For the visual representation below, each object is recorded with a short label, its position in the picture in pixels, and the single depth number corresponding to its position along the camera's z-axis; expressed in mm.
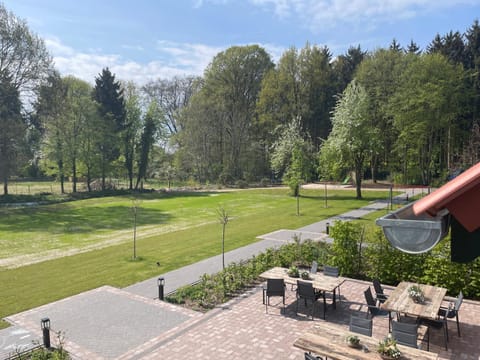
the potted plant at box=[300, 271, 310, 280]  10117
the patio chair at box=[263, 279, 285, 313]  9625
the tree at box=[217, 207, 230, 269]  14606
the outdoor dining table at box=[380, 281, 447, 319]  7566
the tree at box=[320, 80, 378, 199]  30781
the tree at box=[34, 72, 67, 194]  40719
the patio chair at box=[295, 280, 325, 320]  9178
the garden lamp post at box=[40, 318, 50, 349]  7962
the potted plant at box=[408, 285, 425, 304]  8156
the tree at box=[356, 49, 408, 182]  44938
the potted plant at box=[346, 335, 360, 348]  6102
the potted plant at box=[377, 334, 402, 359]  5637
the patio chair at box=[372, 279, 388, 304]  9348
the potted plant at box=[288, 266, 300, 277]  10414
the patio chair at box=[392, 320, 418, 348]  6641
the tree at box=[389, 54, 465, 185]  38812
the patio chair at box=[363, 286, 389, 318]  8766
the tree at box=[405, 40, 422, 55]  50288
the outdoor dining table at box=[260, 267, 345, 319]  9391
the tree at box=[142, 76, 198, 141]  66188
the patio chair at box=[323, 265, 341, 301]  10881
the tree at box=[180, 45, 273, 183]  54375
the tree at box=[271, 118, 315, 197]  31172
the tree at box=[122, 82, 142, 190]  50666
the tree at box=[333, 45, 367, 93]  54153
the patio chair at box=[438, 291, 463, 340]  7949
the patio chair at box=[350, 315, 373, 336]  7121
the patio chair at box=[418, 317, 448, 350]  7867
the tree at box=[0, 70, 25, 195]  34234
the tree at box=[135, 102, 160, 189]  50438
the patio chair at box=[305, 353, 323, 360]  6002
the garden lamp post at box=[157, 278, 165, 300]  10781
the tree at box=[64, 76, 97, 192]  43531
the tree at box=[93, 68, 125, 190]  47188
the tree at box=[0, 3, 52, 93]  36312
